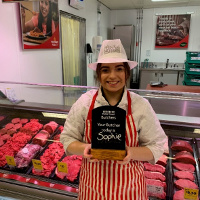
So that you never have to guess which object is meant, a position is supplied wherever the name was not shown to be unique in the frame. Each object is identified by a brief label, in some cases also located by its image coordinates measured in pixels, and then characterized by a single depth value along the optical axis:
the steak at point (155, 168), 2.02
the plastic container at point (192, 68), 6.49
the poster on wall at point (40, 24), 3.79
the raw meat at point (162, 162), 2.07
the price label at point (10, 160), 2.10
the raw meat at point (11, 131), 2.63
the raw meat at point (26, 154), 2.16
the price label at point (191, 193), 1.65
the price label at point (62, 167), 1.94
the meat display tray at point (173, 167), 1.85
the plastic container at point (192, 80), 6.63
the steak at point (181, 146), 2.13
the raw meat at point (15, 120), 2.78
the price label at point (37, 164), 2.00
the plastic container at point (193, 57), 6.35
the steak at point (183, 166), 2.01
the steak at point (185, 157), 2.06
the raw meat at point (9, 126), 2.70
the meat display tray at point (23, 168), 2.09
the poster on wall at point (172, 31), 8.05
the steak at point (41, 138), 2.47
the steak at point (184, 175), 1.91
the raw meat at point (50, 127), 2.59
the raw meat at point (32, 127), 2.61
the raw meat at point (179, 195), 1.73
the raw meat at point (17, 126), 2.68
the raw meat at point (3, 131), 2.66
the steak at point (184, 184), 1.81
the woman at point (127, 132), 1.18
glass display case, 1.95
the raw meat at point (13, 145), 2.29
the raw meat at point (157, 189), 1.78
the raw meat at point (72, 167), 2.01
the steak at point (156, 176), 1.93
